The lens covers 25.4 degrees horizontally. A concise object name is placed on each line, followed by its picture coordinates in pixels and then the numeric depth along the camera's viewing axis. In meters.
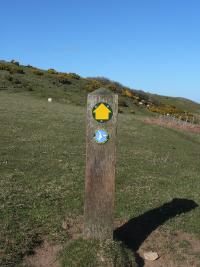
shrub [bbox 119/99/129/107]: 58.19
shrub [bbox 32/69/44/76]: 63.65
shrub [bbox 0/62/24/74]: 59.34
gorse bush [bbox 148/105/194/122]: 64.56
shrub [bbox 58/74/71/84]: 62.69
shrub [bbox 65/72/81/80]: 69.45
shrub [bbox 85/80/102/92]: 62.44
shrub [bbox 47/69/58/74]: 71.68
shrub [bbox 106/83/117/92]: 72.56
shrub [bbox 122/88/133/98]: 69.01
